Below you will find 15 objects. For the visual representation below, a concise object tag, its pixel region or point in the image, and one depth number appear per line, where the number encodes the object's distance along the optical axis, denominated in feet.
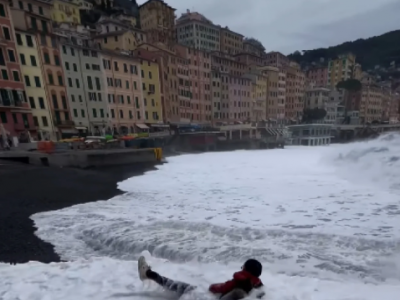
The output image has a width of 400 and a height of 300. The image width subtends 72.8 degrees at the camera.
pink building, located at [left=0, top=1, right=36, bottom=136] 104.94
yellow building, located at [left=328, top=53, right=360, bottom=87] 401.49
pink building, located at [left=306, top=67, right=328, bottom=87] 428.56
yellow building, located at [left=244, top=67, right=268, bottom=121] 266.36
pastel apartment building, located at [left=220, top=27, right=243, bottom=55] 366.02
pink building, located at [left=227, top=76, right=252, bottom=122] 240.53
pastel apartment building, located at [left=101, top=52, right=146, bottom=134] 152.05
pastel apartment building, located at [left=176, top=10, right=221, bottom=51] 333.01
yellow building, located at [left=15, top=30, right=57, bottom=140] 118.01
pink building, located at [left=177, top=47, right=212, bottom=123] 211.41
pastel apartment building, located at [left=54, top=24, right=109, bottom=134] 135.95
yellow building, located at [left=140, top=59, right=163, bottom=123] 173.27
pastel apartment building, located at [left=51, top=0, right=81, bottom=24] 232.32
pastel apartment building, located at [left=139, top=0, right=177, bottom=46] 280.92
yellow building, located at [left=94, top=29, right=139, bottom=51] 185.68
